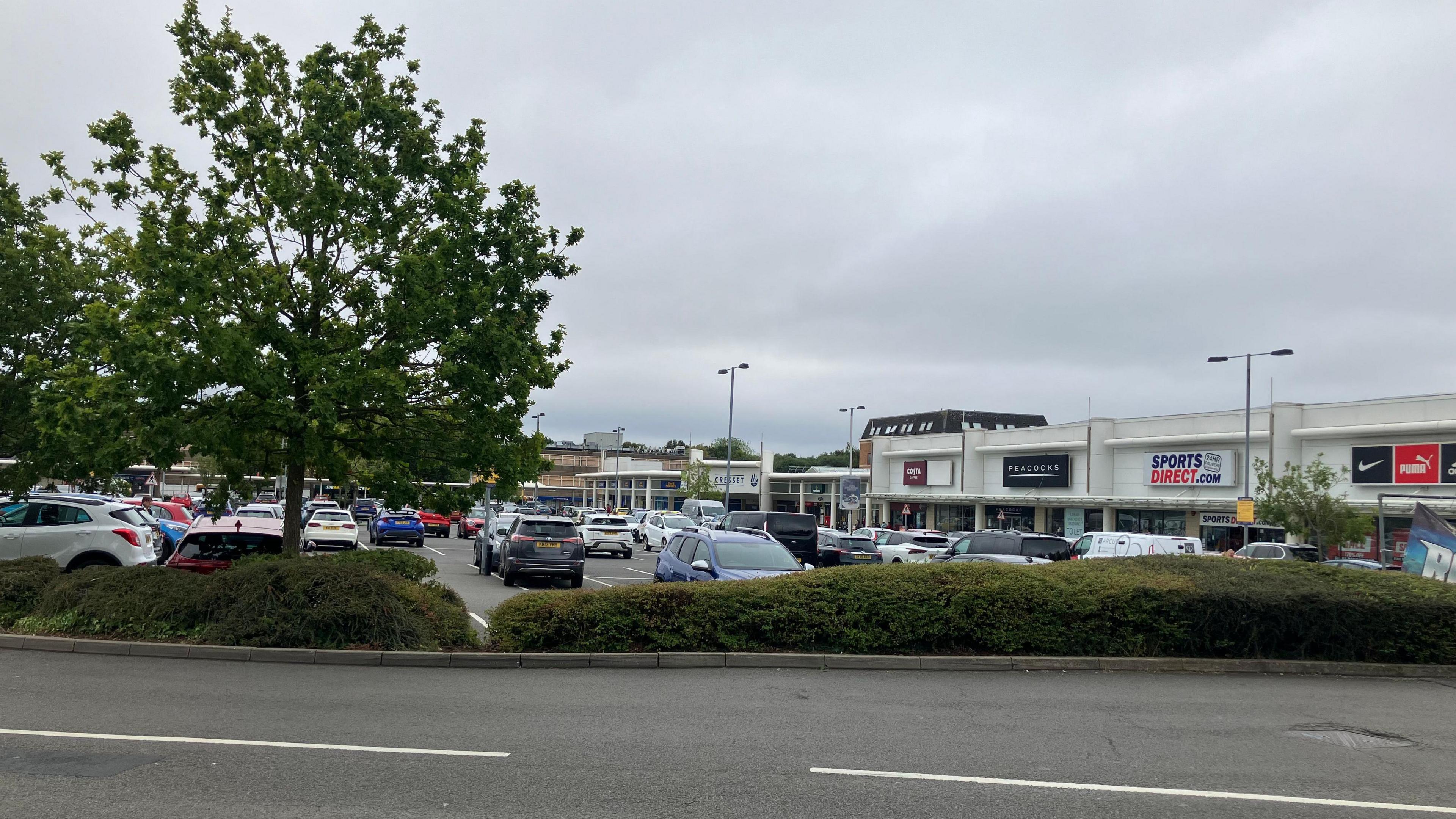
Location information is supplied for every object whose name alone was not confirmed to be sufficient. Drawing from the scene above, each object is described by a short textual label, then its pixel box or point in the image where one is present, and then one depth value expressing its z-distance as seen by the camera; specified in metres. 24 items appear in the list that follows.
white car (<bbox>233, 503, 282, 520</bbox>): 33.47
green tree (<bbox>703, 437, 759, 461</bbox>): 145.62
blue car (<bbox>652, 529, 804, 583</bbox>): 15.48
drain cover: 8.47
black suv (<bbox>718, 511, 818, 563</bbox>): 29.12
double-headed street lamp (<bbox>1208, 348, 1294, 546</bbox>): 37.20
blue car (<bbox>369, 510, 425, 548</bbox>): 38.28
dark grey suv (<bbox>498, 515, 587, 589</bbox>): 22.28
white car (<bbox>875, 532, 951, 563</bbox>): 33.22
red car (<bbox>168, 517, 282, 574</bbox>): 15.06
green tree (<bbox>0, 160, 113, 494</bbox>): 15.20
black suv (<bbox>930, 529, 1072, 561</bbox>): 24.75
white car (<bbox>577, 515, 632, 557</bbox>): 37.44
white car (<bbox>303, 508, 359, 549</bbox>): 32.66
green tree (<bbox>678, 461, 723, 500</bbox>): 79.94
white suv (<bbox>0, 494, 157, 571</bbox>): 16.66
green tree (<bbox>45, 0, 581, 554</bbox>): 12.56
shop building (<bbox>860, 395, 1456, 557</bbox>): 37.53
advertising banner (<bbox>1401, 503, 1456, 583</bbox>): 17.12
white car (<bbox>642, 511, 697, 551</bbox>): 42.59
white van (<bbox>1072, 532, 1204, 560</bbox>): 25.88
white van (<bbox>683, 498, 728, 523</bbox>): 51.66
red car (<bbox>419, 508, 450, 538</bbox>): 52.59
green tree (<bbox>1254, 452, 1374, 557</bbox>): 36.09
